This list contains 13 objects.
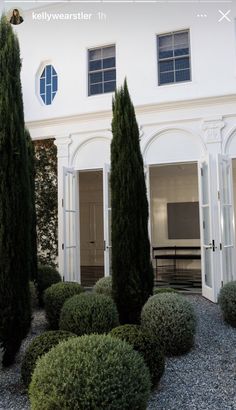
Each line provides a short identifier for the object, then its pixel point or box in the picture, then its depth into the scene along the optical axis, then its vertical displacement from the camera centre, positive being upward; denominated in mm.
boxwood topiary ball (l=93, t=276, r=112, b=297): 6012 -850
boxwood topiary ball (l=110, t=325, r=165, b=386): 3332 -1041
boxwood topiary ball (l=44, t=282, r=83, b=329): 5189 -891
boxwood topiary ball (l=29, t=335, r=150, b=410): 2342 -928
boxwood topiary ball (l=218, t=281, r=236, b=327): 5258 -996
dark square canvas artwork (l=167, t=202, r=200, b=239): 11844 +367
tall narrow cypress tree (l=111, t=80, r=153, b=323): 4992 +173
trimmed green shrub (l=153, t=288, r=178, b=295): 5532 -854
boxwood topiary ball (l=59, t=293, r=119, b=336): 4102 -900
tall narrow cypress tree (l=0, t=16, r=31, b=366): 3777 +161
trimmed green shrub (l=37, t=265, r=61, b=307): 6695 -790
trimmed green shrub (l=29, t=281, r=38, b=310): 6243 -1008
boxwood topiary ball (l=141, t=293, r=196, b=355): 4242 -1030
